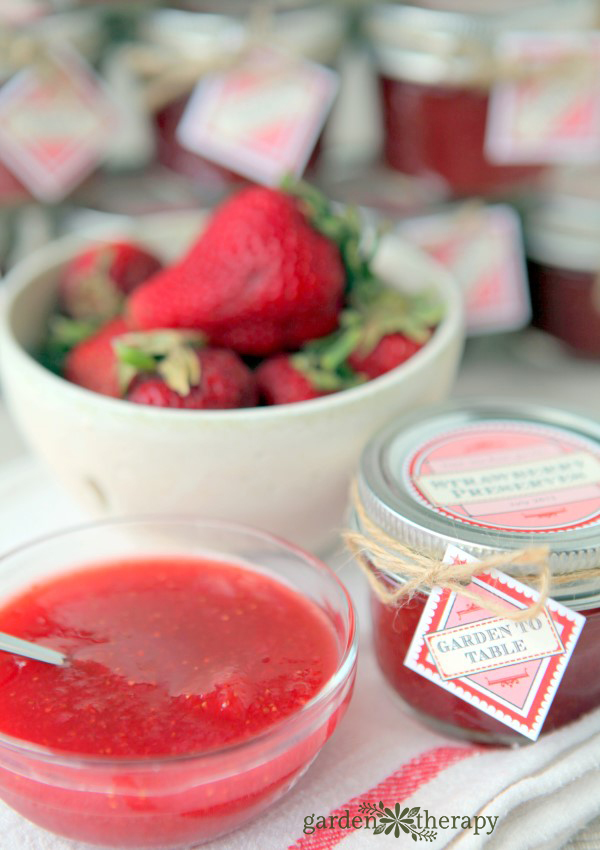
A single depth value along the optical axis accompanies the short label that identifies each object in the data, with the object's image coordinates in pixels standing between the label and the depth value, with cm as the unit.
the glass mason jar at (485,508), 46
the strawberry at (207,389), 52
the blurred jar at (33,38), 63
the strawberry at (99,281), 58
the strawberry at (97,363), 54
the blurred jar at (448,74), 64
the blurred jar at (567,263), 67
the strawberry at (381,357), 55
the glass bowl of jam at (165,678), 43
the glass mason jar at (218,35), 64
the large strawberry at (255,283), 53
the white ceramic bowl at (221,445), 51
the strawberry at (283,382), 53
